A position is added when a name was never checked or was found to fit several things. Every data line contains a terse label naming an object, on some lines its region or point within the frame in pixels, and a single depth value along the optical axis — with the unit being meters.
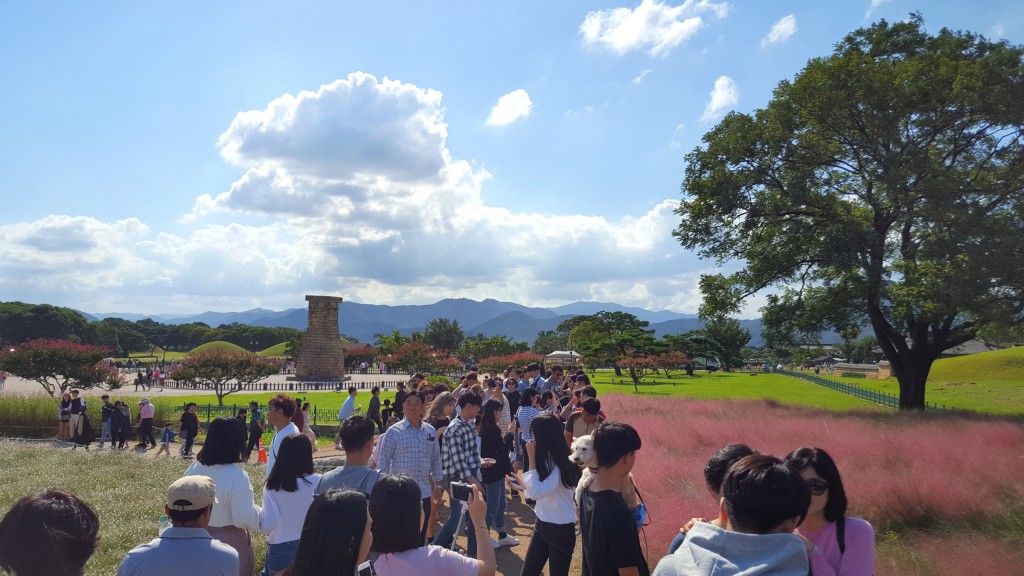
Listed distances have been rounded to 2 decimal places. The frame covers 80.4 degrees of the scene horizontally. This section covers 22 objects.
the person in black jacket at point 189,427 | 14.41
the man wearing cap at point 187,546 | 2.62
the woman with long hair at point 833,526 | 2.93
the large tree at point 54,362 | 26.39
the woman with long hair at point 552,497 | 4.31
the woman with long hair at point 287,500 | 4.02
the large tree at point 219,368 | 28.22
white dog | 3.48
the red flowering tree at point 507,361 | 51.97
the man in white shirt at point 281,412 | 5.71
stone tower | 44.09
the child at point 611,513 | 3.21
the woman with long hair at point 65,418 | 16.62
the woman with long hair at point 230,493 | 3.80
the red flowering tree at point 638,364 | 36.17
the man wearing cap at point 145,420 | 16.19
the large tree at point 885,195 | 14.75
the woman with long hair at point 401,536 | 2.77
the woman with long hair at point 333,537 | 2.55
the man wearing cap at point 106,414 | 15.82
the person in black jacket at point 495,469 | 6.58
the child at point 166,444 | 15.07
